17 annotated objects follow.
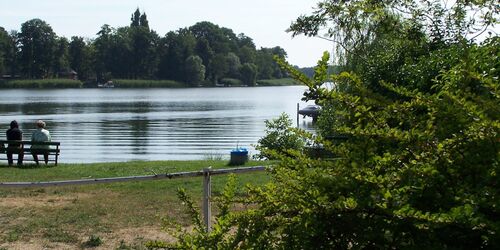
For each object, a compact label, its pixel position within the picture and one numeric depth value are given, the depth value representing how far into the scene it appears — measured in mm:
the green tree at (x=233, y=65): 162375
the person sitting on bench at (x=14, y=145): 17359
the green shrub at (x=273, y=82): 178250
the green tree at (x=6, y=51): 146325
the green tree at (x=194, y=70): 149125
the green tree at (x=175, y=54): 156375
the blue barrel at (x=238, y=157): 16719
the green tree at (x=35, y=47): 150500
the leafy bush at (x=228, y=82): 165500
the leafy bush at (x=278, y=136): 16453
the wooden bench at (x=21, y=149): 17219
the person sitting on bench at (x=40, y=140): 17219
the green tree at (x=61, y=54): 153125
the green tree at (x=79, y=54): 156875
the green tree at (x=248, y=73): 166875
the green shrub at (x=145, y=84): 153750
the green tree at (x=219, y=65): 160500
